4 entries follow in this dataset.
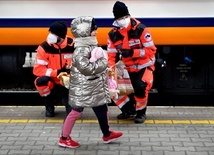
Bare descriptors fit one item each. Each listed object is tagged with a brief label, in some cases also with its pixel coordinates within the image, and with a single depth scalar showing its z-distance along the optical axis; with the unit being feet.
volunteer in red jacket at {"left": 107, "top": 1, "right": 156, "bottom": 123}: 20.72
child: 17.34
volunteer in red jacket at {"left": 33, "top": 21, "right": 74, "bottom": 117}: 21.54
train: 23.40
